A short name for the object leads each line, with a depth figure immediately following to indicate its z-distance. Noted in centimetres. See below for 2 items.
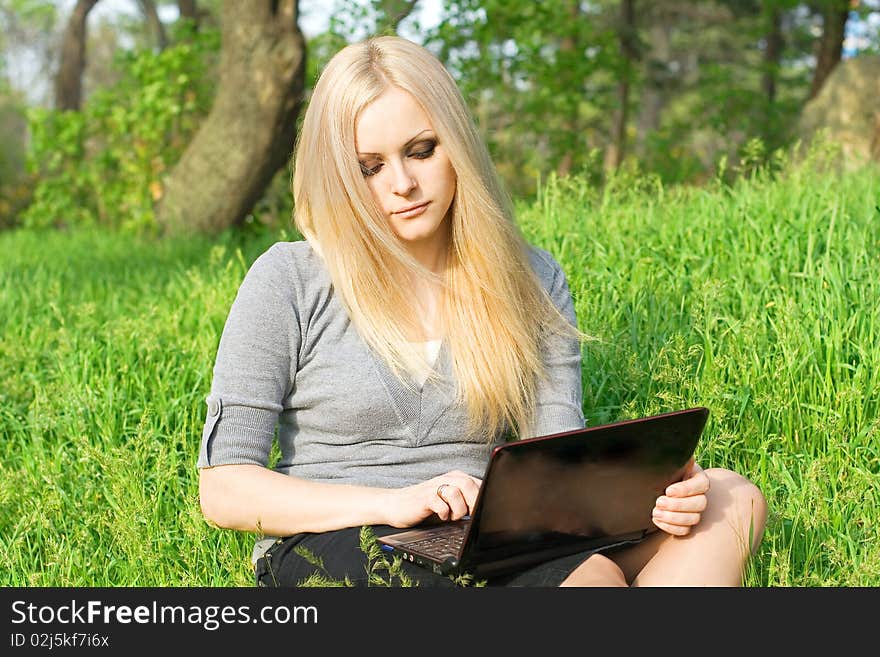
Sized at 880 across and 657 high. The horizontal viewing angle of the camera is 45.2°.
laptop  201
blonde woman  234
